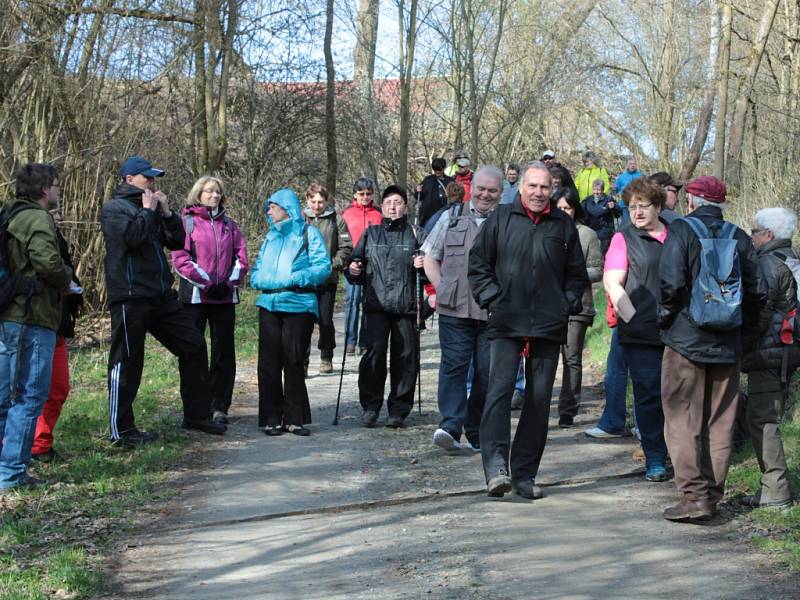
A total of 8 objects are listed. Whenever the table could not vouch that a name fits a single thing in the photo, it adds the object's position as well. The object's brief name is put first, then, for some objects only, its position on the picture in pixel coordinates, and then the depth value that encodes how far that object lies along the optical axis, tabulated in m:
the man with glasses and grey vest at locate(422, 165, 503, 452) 8.62
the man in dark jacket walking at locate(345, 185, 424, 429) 9.90
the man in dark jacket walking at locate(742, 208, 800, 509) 6.99
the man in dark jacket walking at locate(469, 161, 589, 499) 7.32
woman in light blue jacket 9.55
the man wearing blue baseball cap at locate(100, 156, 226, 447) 8.72
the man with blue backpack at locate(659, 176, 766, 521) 6.81
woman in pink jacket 9.70
